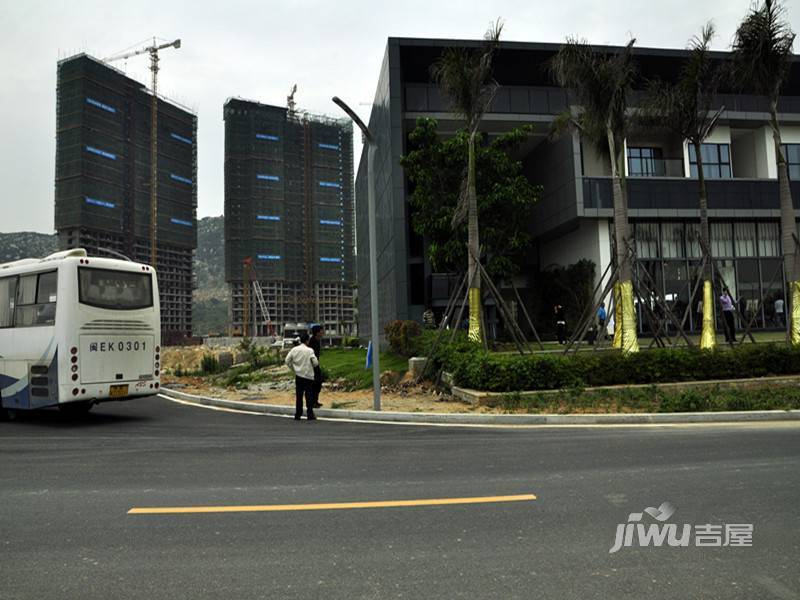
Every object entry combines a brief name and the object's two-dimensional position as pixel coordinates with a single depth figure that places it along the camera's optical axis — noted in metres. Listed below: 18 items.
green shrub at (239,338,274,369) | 26.79
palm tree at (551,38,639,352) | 16.42
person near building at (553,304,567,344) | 25.84
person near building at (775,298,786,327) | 29.41
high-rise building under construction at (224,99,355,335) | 102.06
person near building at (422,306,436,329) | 26.52
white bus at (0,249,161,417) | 11.83
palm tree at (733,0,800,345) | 16.50
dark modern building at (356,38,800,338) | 28.56
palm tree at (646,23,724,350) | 17.39
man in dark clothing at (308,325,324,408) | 12.57
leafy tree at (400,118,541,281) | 23.83
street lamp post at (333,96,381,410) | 12.72
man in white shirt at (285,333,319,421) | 12.08
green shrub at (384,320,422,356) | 20.46
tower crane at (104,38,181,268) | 93.12
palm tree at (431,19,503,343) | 17.39
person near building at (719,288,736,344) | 18.86
